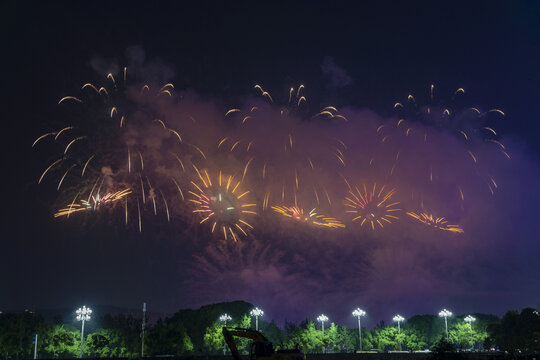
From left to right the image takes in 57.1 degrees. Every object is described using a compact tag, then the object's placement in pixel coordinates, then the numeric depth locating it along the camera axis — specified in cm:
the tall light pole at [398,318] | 11363
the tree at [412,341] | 12925
